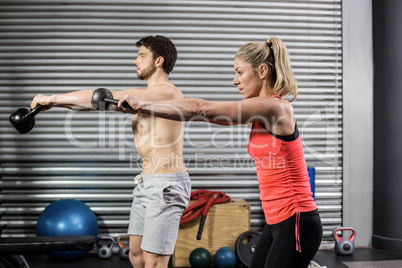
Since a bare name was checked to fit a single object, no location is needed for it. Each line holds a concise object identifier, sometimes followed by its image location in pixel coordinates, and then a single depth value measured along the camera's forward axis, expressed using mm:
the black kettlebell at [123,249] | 4281
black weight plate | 3984
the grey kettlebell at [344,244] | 4465
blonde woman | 1781
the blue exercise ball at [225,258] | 3904
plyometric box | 4074
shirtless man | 2518
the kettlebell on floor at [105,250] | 4336
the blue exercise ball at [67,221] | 3961
